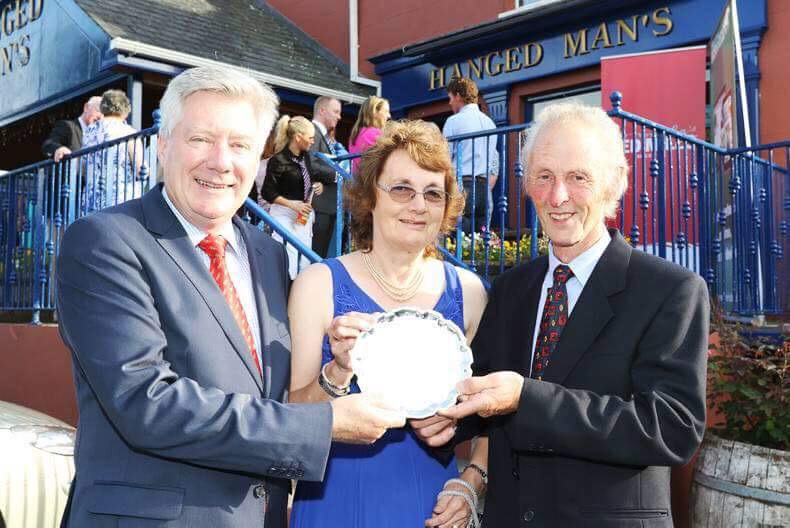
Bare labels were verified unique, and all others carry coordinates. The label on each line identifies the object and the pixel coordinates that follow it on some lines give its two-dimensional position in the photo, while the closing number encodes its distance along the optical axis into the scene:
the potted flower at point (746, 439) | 3.04
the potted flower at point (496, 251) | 5.63
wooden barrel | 3.01
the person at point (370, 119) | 6.82
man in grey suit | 1.62
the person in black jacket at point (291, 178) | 6.38
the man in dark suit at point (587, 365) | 1.81
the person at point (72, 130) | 7.38
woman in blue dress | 2.29
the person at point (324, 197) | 6.80
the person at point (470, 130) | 6.70
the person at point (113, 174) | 5.97
